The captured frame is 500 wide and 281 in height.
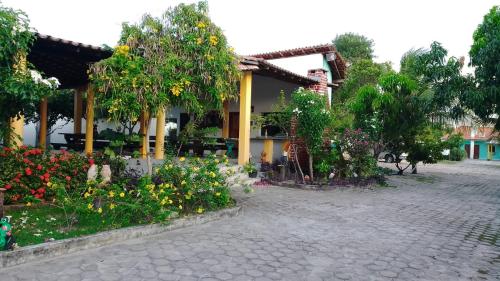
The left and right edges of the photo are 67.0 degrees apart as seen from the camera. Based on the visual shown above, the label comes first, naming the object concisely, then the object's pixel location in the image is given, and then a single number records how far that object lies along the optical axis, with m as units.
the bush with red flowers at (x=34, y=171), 6.09
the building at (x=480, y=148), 47.41
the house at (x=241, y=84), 8.17
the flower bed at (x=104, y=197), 5.07
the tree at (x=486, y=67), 9.69
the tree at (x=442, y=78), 10.75
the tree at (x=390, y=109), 12.74
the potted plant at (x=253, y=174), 11.16
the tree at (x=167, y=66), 6.28
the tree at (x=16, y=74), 5.15
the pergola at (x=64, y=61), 7.42
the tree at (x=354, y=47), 32.88
